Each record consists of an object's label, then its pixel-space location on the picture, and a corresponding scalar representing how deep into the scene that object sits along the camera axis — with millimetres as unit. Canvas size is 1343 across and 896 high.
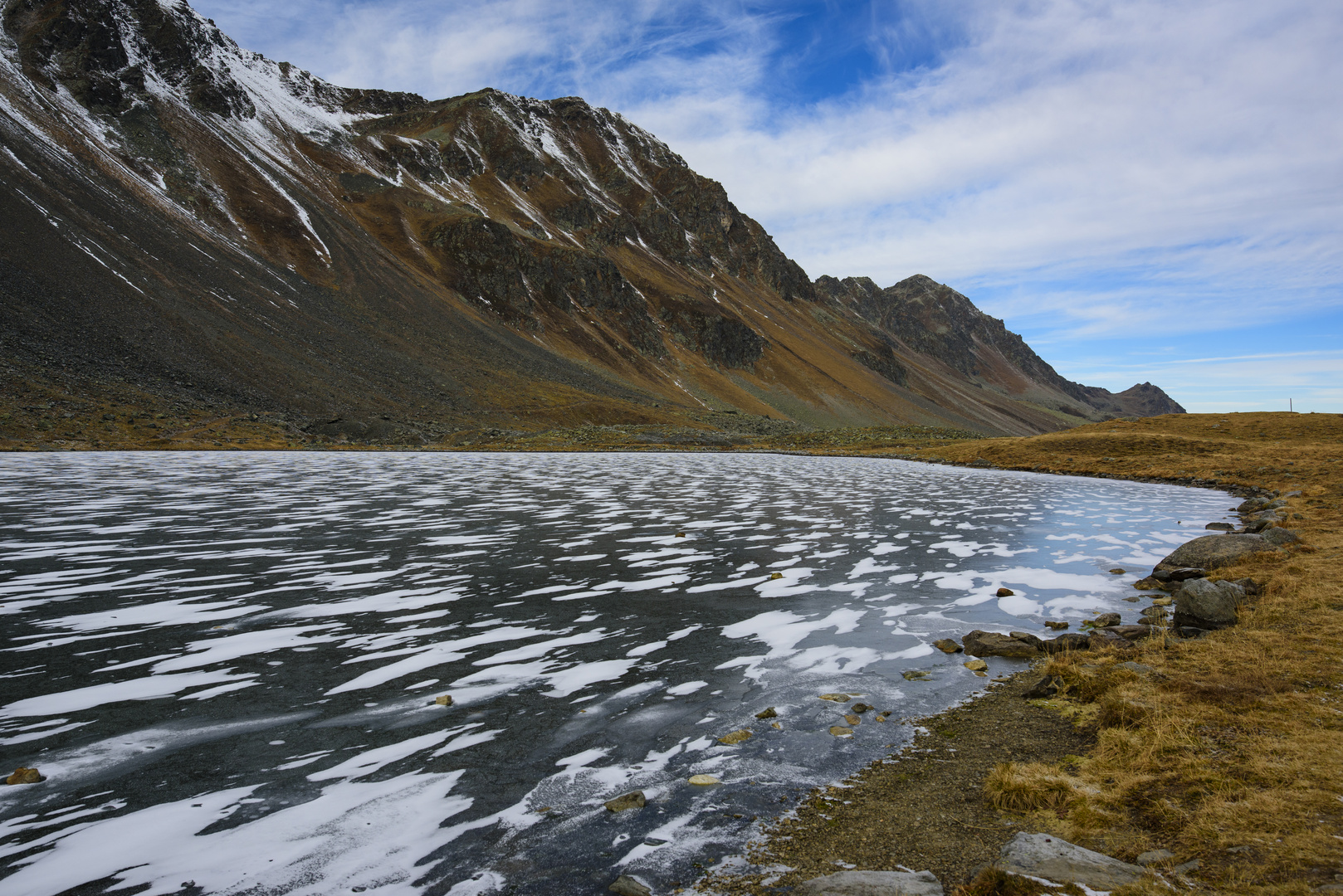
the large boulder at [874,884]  3577
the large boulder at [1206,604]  8391
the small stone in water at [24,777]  4766
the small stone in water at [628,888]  3752
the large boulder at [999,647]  7941
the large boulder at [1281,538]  13000
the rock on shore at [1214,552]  11641
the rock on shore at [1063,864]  3578
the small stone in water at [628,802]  4676
